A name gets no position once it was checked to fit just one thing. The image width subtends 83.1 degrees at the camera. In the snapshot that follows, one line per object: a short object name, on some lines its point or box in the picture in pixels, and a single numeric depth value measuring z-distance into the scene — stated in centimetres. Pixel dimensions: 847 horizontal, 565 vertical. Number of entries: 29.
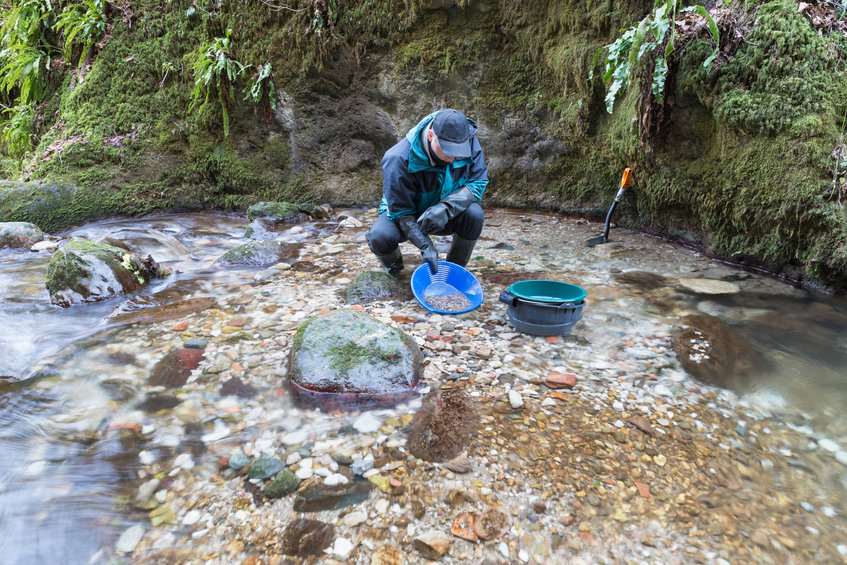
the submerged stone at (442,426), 230
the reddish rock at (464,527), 187
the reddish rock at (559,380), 279
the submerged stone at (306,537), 182
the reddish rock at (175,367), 288
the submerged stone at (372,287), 402
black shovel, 539
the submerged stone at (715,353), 290
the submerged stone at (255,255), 502
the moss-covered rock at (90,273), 406
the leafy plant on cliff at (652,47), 426
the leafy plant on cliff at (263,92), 711
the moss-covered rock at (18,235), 564
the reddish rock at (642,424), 243
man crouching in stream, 340
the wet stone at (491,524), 188
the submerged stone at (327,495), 202
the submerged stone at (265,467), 217
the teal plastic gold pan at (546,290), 341
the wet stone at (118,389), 277
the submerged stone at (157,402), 265
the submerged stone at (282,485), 207
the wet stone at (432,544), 180
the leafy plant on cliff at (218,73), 702
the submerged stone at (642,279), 421
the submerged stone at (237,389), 276
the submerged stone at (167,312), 373
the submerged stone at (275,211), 665
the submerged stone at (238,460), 223
